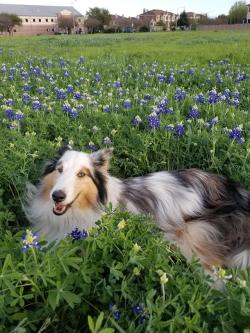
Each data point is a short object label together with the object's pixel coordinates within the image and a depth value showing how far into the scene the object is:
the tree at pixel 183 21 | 88.75
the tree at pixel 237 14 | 104.88
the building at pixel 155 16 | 124.47
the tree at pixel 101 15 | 93.38
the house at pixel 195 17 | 96.91
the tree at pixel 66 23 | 100.94
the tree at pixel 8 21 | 79.94
